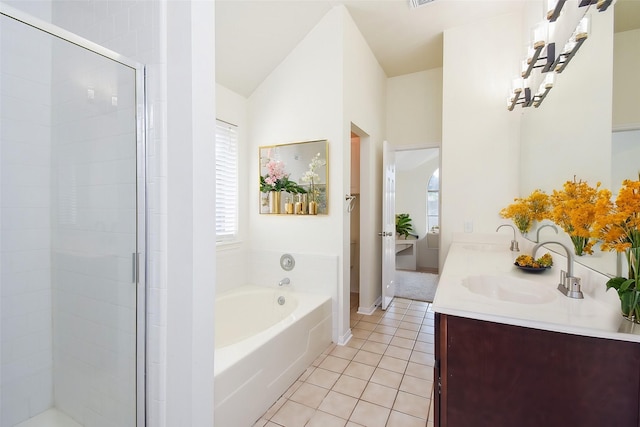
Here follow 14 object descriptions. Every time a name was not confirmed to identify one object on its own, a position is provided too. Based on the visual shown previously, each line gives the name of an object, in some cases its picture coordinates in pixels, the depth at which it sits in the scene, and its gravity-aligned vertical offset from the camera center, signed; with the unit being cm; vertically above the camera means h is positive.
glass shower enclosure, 127 -11
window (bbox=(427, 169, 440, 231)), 695 +20
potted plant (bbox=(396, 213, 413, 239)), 608 -30
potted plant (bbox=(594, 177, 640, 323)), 78 -6
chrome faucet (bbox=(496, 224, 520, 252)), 250 -30
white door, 351 -16
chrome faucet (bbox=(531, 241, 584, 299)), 121 -31
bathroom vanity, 84 -48
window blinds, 282 +29
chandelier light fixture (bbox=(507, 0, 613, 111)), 137 +95
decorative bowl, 169 -33
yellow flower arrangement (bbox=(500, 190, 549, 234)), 195 +1
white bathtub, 155 -95
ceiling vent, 260 +188
